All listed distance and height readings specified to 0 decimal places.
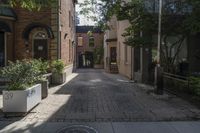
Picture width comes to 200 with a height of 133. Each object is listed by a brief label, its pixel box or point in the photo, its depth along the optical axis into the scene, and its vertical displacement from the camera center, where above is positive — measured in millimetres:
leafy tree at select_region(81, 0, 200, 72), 6817 +2032
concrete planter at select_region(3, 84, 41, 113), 4255 -1107
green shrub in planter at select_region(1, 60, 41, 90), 4400 -380
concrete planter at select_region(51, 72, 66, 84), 8515 -938
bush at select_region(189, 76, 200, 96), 5560 -884
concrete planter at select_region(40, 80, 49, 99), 5739 -1012
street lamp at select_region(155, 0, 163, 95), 6329 -613
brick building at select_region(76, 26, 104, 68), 23989 +2408
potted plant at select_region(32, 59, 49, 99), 5560 -878
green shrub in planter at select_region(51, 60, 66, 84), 8529 -597
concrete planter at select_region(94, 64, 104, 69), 23015 -717
